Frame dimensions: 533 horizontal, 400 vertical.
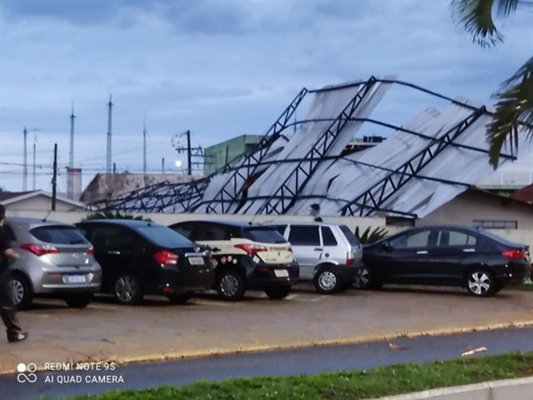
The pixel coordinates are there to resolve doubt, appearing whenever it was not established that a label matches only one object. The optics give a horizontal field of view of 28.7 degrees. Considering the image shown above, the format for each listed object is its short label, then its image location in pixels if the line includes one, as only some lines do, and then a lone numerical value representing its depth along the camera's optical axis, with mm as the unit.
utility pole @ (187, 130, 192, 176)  79875
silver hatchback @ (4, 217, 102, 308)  16672
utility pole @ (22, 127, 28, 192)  75612
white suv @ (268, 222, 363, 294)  23297
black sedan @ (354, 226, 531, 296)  23328
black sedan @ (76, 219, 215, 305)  18375
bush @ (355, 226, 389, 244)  28922
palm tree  13919
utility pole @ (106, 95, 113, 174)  68975
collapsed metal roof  34312
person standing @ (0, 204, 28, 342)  12633
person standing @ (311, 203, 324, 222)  31175
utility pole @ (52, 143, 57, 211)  50431
